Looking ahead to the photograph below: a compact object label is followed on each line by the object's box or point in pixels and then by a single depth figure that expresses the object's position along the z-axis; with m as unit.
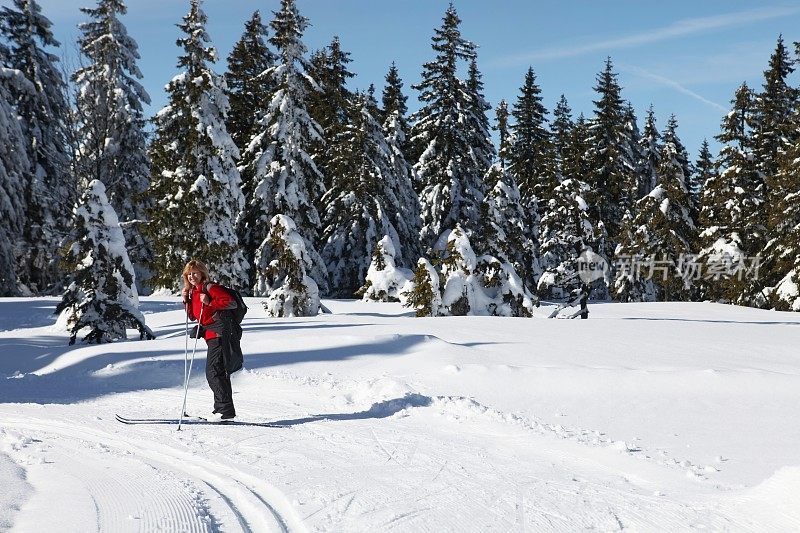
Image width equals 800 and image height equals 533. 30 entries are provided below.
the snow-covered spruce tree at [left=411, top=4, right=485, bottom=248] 30.36
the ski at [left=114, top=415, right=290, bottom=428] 7.53
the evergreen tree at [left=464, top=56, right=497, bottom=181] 30.94
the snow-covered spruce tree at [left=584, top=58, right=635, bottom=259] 42.72
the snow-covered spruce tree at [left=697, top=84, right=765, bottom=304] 34.34
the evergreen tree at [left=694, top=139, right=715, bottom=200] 54.47
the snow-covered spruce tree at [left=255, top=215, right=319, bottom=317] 21.11
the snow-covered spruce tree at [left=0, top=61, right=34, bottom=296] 23.47
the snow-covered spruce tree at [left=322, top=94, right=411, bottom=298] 32.12
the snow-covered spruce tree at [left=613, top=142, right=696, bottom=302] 38.34
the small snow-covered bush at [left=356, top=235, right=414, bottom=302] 29.00
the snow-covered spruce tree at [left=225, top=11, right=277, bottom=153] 35.50
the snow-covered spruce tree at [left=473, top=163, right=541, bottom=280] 22.11
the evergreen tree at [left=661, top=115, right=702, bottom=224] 42.91
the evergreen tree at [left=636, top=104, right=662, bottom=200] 47.74
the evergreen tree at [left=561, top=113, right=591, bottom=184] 43.31
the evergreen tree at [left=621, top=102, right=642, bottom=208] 44.28
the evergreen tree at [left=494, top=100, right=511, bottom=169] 43.84
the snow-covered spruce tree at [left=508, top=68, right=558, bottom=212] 43.78
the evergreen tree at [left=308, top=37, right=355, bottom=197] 36.25
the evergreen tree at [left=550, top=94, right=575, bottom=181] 49.84
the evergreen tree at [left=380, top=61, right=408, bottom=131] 43.22
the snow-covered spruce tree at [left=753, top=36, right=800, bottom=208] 35.34
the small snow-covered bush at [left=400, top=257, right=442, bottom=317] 20.80
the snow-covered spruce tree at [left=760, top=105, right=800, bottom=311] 30.03
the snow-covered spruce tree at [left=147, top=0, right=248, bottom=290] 24.45
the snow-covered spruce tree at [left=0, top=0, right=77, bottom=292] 30.38
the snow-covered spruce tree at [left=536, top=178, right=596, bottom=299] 33.09
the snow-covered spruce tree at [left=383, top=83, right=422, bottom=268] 34.59
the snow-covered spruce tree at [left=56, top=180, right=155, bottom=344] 15.52
